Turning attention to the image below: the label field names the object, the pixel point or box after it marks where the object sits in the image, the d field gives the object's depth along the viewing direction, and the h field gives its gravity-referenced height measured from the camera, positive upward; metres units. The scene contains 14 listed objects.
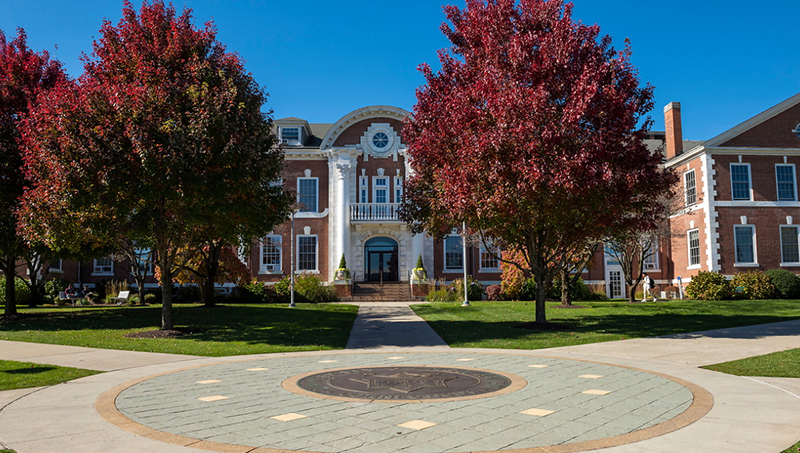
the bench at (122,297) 30.27 -1.43
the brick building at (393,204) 33.53 +3.78
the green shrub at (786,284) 29.94 -1.08
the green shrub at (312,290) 31.23 -1.19
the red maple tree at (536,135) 14.23 +3.47
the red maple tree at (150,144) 14.41 +3.26
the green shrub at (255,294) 32.69 -1.46
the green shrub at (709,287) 29.80 -1.21
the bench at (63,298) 30.64 -1.46
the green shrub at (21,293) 30.55 -1.17
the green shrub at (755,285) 29.95 -1.13
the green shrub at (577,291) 33.31 -1.49
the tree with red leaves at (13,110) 18.88 +5.52
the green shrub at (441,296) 31.14 -1.60
